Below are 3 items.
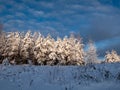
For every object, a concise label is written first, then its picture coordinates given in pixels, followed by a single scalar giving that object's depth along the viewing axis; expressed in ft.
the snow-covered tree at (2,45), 185.84
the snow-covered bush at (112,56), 298.76
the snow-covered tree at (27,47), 194.39
